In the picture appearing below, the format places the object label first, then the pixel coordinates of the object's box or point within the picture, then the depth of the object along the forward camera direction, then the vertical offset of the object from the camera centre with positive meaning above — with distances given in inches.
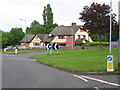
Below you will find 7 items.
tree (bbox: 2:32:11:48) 3002.0 +50.5
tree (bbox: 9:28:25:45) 3272.6 +114.2
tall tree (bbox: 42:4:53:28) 3853.3 +499.1
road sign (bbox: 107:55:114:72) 499.8 -44.5
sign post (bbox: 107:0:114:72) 499.5 -44.5
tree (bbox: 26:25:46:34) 4322.1 +284.8
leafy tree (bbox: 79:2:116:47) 1556.3 +181.1
